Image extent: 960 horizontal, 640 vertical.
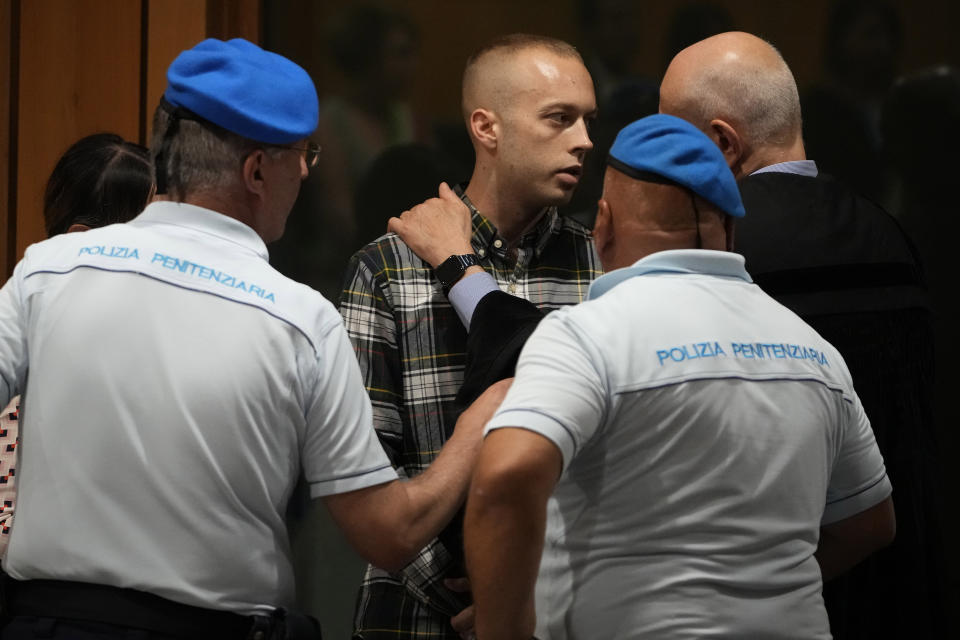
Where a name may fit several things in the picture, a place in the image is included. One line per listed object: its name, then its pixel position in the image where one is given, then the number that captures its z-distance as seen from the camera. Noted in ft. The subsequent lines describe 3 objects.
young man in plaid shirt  29.09
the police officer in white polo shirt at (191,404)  27.02
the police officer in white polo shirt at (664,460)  26.88
